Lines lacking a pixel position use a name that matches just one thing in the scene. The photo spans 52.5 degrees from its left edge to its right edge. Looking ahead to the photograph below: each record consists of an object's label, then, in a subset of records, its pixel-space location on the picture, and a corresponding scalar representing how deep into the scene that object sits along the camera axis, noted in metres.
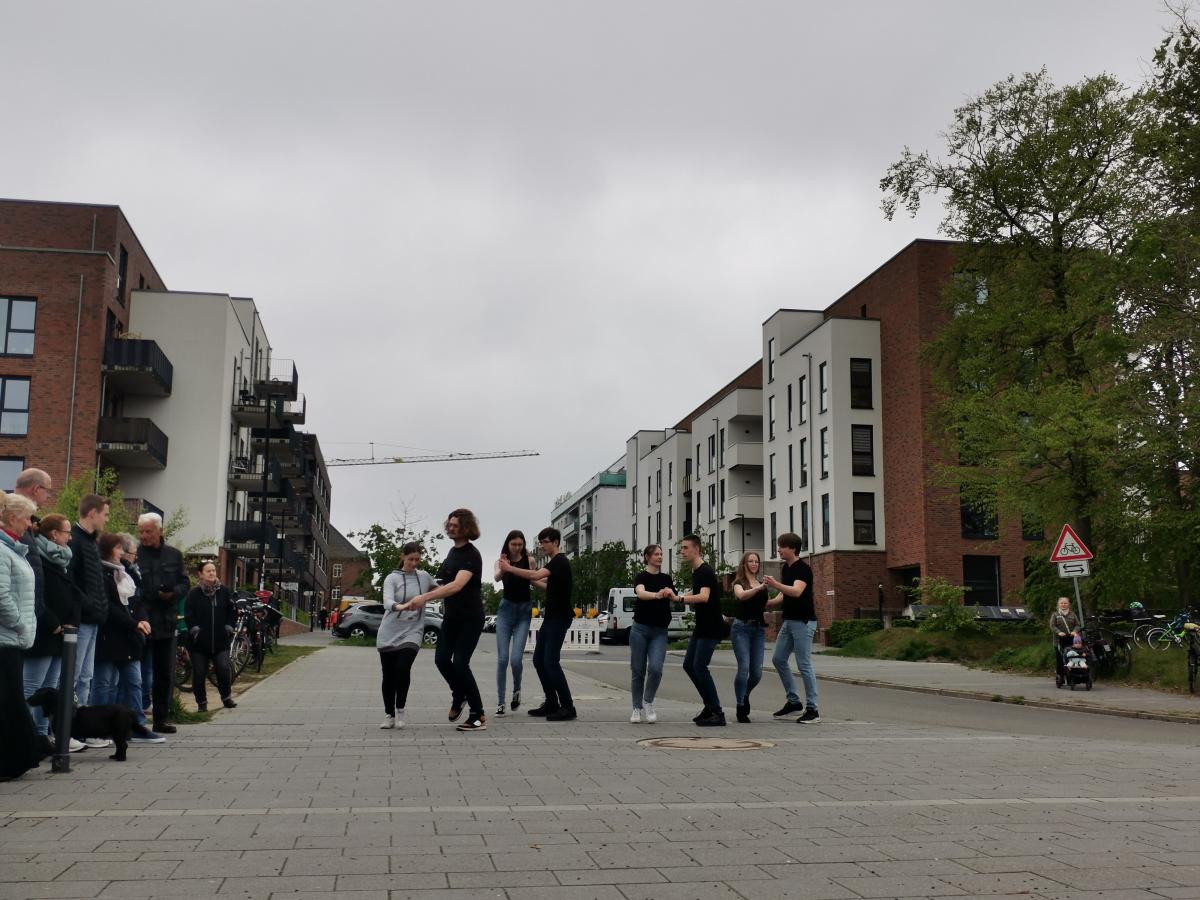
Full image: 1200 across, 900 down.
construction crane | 160.62
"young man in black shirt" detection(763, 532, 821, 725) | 12.04
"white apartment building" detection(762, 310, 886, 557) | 52.69
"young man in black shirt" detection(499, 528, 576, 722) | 11.64
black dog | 8.09
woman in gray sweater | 10.82
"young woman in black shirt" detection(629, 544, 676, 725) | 11.35
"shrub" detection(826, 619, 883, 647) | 44.97
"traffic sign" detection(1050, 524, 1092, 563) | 19.55
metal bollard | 7.75
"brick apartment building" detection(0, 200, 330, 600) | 43.06
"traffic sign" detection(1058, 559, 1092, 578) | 19.61
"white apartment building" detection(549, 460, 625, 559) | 122.62
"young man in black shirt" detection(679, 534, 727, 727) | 11.53
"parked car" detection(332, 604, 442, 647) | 41.66
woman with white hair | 7.26
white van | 47.51
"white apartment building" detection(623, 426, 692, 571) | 82.56
